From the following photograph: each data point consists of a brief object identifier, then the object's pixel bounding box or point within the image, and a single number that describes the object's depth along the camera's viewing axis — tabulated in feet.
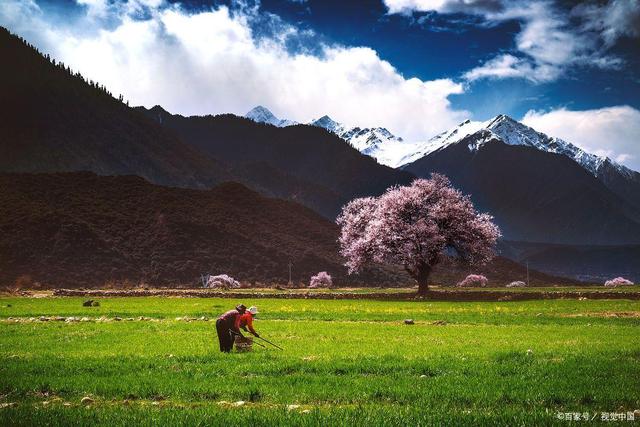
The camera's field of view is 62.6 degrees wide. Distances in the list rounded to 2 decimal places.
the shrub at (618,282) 375.14
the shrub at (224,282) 347.54
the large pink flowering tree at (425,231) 228.43
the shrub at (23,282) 332.55
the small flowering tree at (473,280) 422.41
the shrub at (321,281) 375.86
